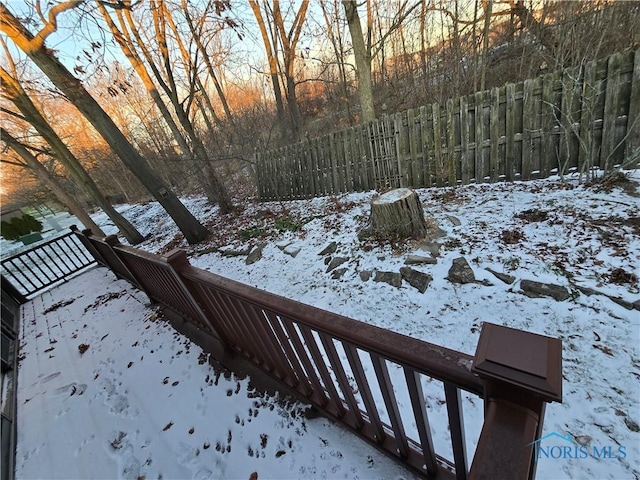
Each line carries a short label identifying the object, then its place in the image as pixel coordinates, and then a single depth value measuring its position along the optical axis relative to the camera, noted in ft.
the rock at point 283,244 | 14.72
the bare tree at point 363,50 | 18.10
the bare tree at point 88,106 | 12.86
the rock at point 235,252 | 15.87
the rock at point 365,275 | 10.15
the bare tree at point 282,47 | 28.43
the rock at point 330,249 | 12.57
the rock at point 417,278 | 8.89
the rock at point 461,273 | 8.51
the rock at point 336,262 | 11.52
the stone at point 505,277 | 7.93
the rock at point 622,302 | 6.34
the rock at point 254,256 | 14.70
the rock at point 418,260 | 9.59
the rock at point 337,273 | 10.89
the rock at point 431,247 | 9.93
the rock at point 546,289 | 7.06
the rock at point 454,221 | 11.25
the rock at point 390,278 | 9.41
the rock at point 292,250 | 13.66
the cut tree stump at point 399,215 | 10.78
